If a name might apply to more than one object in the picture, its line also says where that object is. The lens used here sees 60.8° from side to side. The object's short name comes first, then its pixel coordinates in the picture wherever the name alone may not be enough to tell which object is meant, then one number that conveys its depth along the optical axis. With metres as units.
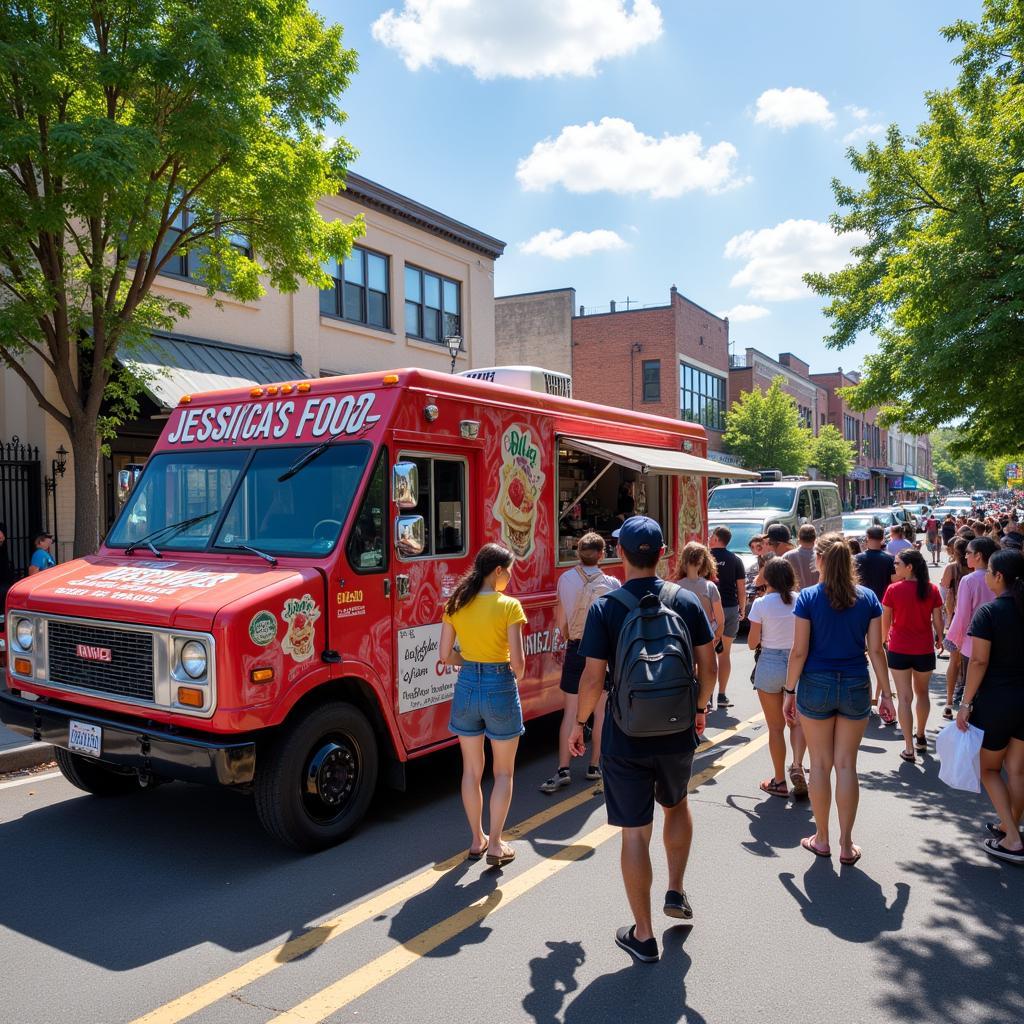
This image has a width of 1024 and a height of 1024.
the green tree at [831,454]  41.81
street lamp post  14.91
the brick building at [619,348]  34.78
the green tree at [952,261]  10.64
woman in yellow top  4.77
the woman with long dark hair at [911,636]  7.00
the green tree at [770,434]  35.38
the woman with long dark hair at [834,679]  4.90
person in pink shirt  6.86
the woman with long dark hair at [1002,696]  4.96
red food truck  4.69
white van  14.95
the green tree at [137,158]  8.58
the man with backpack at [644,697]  3.68
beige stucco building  12.66
